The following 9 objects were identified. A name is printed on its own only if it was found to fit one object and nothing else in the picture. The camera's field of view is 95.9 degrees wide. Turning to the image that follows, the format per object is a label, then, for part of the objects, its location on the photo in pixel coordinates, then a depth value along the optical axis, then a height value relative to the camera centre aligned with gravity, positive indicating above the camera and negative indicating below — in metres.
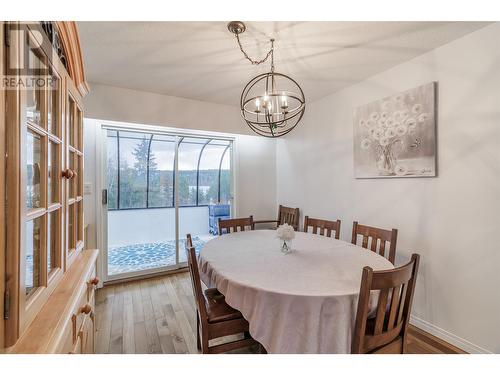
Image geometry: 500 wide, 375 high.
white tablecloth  1.10 -0.57
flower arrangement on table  1.76 -0.39
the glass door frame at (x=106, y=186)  2.91 -0.07
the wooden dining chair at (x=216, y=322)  1.36 -0.85
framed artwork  1.96 +0.48
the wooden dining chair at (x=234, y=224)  2.54 -0.46
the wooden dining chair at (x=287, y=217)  3.53 -0.52
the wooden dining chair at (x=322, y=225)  2.29 -0.44
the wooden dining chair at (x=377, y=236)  1.79 -0.44
